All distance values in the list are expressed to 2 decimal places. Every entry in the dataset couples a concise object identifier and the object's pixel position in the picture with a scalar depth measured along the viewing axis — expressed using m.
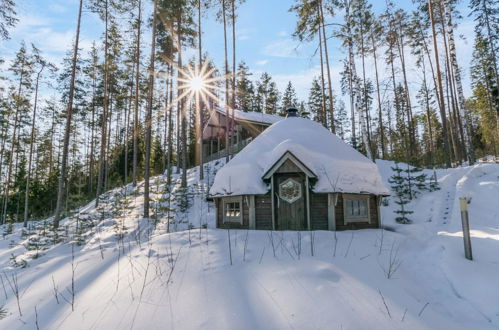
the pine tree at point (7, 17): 8.24
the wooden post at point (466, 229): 5.28
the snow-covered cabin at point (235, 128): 22.80
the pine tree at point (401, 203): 11.54
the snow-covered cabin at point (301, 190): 9.13
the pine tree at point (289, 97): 40.78
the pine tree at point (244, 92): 35.10
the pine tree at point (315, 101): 36.59
